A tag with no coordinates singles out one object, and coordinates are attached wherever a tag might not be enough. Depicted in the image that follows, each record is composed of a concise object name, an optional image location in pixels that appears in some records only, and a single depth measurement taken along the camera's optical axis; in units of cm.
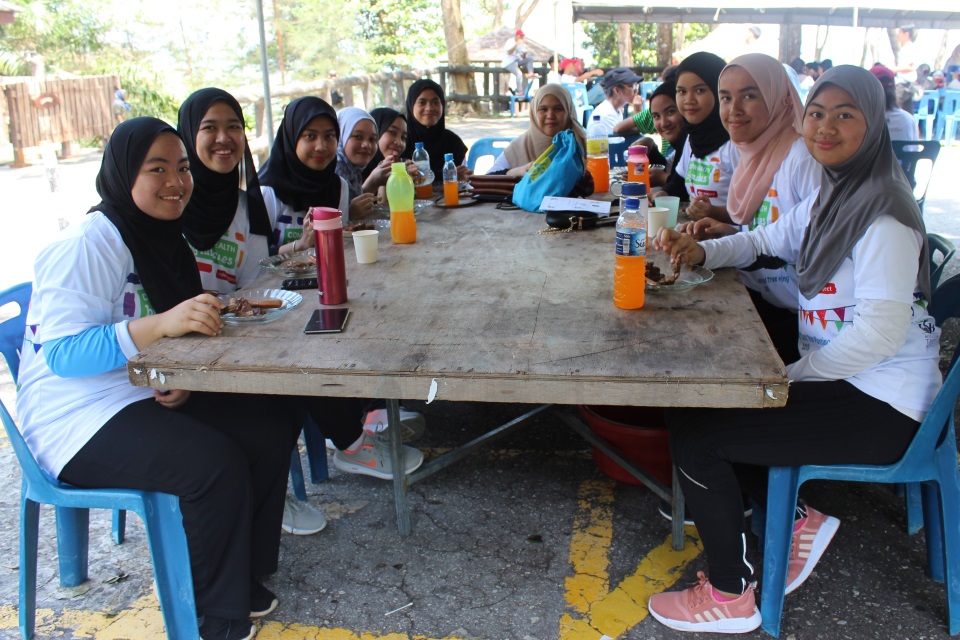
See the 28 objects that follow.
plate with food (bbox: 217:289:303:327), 214
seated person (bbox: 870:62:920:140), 621
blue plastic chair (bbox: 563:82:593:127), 1332
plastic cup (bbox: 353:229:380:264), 272
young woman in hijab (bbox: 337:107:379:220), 413
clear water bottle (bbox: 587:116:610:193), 424
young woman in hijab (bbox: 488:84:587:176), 497
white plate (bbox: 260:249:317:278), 267
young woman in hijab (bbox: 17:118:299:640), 200
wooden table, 172
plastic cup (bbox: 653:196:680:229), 317
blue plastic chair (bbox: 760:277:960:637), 200
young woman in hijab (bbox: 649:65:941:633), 197
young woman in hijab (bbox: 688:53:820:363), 287
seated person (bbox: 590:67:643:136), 797
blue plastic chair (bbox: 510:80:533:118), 1892
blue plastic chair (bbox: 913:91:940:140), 1215
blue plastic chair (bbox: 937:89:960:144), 1193
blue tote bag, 372
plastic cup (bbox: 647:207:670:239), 292
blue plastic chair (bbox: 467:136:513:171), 640
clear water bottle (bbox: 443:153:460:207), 394
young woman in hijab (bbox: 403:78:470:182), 530
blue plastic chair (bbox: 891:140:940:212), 445
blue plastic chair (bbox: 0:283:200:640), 201
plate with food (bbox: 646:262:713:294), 228
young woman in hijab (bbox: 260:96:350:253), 338
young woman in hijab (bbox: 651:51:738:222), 374
